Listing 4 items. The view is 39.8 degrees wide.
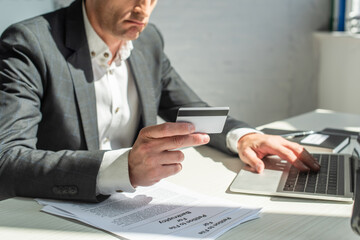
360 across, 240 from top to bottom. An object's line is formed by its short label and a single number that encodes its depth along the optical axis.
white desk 0.89
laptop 1.09
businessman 1.06
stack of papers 0.89
